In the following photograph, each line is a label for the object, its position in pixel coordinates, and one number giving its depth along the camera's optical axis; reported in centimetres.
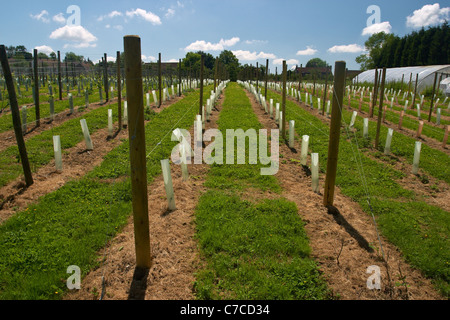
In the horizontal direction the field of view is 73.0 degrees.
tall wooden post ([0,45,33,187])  643
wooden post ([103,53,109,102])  1773
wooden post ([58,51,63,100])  1864
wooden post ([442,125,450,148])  1185
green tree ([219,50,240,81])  12061
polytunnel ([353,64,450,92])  3341
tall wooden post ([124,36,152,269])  354
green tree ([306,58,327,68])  16056
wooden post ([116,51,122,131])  1218
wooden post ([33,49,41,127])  1167
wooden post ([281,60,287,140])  1183
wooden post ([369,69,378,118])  1340
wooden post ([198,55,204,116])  1214
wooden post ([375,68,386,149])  1087
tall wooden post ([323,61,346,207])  567
